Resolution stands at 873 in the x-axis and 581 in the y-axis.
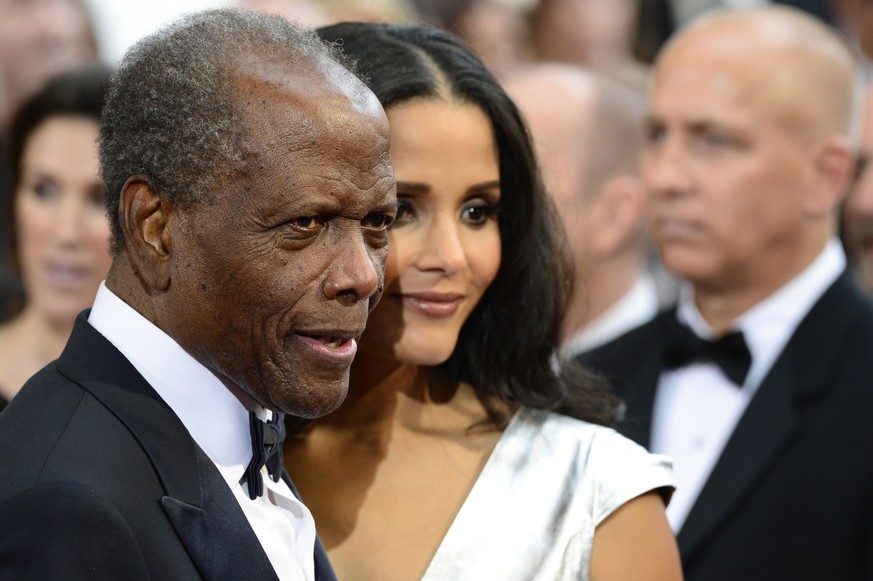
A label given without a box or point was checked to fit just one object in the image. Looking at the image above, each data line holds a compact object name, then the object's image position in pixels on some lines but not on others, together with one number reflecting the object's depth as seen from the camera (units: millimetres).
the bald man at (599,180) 10125
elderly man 3615
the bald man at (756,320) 6988
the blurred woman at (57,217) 8430
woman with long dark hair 5027
